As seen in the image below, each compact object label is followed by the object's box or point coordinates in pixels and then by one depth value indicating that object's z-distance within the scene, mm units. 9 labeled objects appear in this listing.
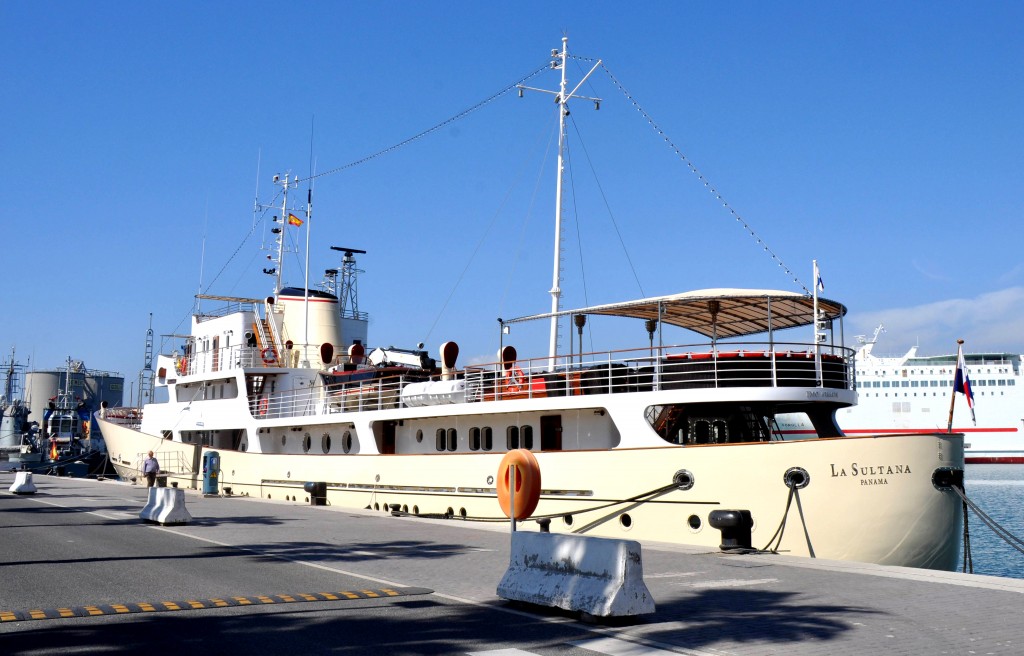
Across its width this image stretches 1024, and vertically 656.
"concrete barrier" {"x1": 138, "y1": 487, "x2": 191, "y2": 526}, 16859
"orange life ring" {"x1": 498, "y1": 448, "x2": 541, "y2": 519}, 10906
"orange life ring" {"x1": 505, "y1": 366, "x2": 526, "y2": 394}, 19045
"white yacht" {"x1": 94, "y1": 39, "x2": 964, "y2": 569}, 14078
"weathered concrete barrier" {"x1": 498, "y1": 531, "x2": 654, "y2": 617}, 8031
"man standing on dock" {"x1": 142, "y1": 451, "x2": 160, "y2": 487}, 26969
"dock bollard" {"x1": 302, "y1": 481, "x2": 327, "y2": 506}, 23266
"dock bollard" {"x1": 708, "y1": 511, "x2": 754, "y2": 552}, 13406
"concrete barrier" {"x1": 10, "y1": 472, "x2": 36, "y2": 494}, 25469
